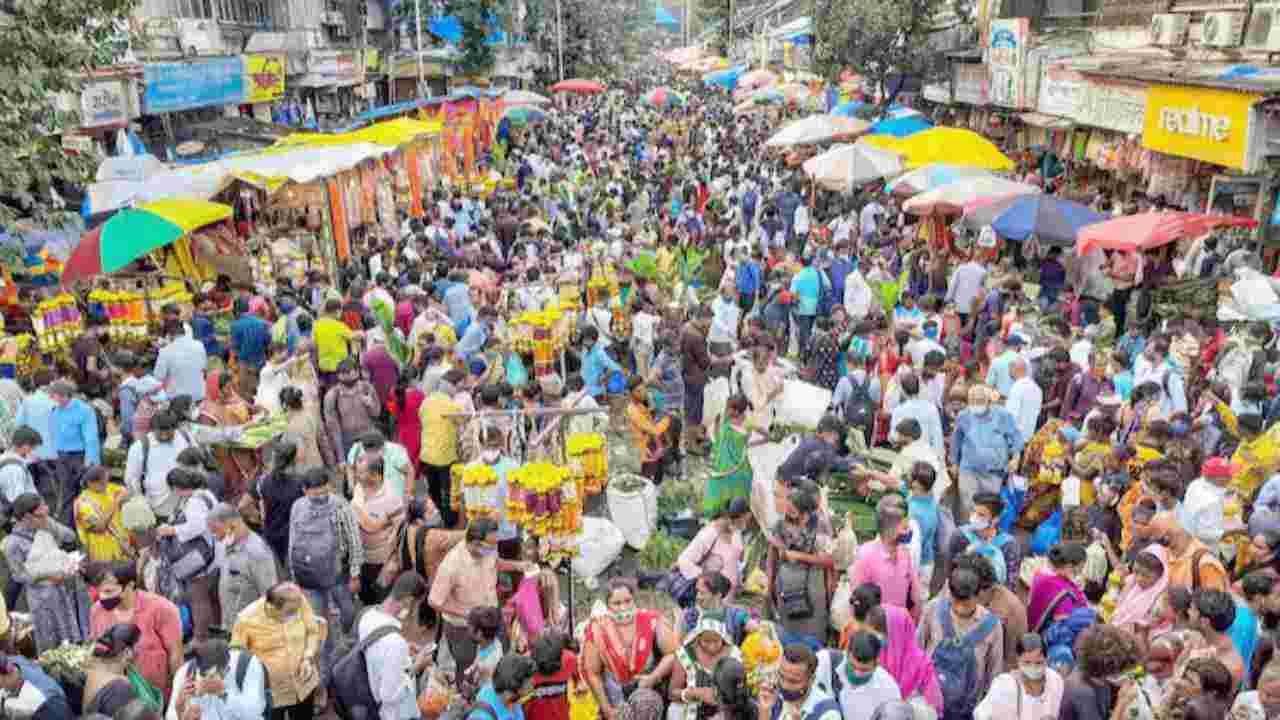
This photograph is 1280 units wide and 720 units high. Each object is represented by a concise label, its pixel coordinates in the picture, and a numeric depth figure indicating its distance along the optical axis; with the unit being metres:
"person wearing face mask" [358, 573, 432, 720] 4.96
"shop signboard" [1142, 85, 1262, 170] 11.56
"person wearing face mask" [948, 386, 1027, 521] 7.38
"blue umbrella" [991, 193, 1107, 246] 12.28
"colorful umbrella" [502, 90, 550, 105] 29.77
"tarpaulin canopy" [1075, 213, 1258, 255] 10.88
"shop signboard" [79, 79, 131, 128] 14.59
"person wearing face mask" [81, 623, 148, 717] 4.77
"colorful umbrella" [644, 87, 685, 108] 38.53
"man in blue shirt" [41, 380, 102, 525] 7.64
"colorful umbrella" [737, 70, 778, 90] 36.73
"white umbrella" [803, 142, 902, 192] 16.41
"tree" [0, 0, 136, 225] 7.31
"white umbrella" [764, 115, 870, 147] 20.55
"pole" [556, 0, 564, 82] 45.44
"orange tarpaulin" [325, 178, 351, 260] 15.20
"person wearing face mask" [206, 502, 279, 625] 5.88
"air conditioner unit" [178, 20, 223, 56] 19.14
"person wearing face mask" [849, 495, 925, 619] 5.47
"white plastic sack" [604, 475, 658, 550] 8.11
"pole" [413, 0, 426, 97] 31.14
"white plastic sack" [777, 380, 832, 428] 8.15
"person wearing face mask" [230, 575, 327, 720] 5.12
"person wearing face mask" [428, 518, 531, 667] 5.63
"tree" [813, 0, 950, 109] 24.19
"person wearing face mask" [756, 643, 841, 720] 4.39
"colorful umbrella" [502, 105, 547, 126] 30.32
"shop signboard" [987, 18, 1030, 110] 19.77
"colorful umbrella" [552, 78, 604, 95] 35.25
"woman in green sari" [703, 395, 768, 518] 7.41
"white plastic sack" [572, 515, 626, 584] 7.85
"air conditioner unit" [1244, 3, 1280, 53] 12.98
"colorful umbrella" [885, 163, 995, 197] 15.12
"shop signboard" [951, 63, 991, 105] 21.89
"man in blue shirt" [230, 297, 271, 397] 9.99
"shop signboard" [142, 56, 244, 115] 16.66
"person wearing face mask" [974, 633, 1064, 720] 4.42
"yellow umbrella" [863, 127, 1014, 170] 16.42
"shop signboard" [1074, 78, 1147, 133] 14.77
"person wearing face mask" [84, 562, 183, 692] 5.26
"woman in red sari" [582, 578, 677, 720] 4.97
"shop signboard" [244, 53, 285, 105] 21.48
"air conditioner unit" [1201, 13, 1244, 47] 13.76
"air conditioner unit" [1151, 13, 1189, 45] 15.32
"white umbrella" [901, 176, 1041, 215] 13.81
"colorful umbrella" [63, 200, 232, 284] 10.23
